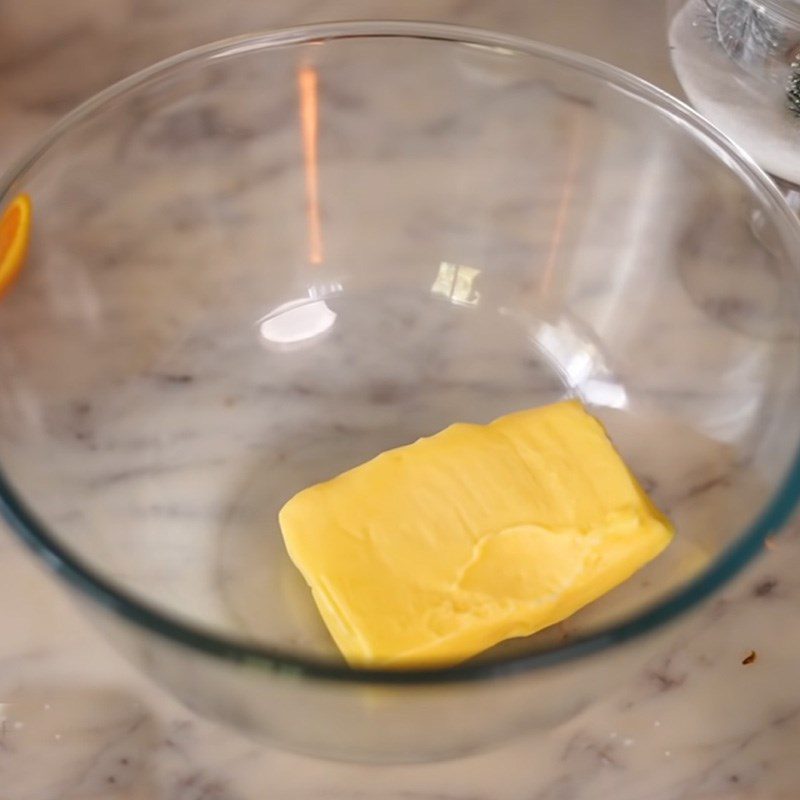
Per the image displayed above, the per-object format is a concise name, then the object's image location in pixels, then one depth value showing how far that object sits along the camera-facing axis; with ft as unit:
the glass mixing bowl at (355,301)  2.11
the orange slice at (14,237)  2.07
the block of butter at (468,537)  1.87
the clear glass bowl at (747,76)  2.82
